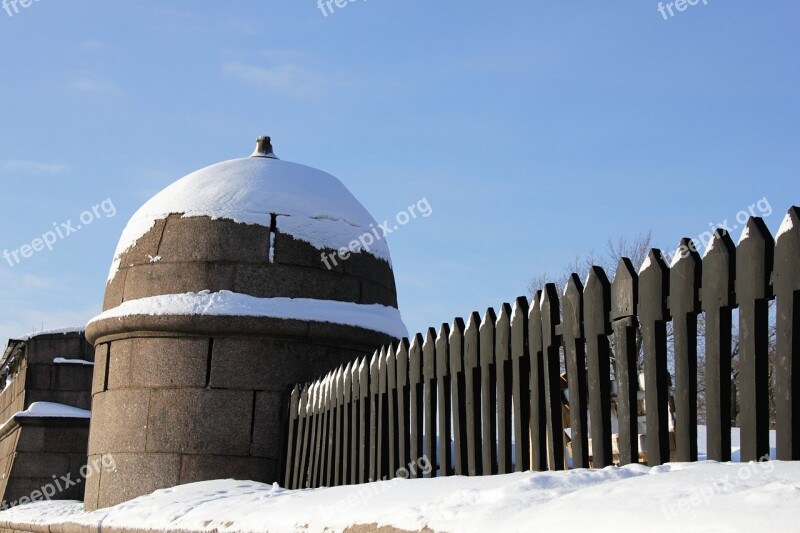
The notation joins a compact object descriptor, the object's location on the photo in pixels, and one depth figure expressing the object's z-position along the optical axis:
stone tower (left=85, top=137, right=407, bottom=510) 7.19
